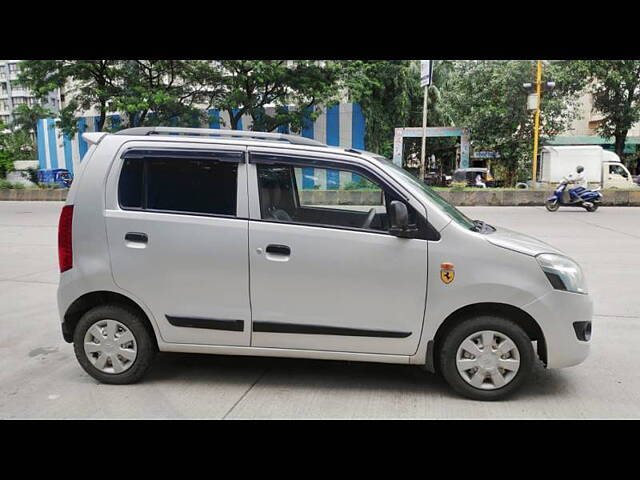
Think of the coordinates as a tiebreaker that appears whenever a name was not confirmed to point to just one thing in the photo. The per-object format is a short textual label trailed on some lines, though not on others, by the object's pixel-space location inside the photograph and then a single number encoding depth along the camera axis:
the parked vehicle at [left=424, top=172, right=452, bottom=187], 30.77
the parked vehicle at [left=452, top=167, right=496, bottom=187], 25.23
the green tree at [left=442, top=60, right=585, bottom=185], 25.41
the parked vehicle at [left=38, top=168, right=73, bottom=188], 27.86
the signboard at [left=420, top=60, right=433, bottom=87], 19.92
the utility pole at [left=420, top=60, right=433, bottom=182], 19.91
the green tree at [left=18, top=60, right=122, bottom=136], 20.98
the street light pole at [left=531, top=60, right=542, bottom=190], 19.41
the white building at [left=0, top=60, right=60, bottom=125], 77.62
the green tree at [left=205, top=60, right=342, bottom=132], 21.70
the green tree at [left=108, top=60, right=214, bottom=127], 21.42
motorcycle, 17.02
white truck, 23.39
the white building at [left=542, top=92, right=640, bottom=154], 36.75
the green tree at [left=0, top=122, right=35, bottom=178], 42.16
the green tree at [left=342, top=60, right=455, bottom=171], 23.03
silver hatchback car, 3.48
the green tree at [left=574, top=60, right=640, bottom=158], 25.38
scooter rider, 17.17
